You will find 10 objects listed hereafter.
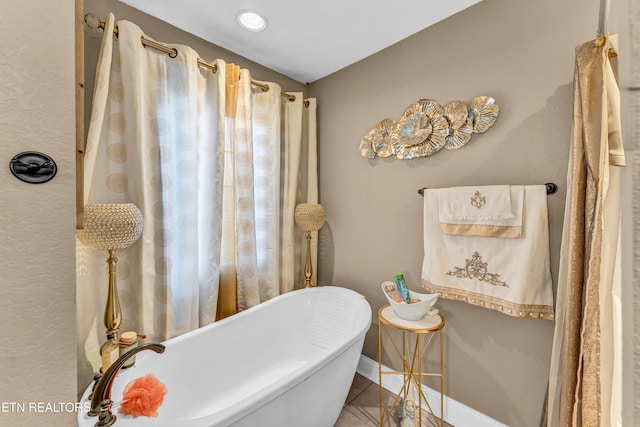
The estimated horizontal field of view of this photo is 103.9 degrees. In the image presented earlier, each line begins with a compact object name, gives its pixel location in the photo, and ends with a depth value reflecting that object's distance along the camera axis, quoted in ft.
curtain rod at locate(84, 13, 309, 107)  3.98
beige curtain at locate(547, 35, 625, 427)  2.68
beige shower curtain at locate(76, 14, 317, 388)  4.08
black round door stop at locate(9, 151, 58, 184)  1.26
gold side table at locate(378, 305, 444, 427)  4.18
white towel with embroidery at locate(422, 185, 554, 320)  3.81
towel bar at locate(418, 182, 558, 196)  3.81
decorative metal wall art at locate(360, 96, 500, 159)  4.45
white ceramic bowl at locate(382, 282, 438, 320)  4.28
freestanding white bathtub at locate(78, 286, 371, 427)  3.12
